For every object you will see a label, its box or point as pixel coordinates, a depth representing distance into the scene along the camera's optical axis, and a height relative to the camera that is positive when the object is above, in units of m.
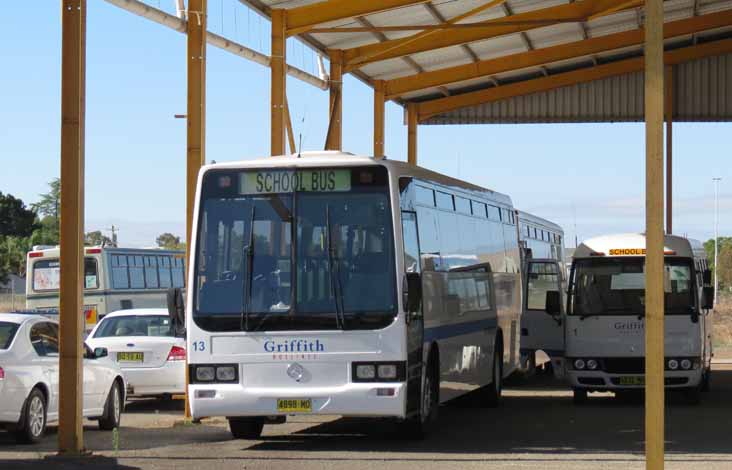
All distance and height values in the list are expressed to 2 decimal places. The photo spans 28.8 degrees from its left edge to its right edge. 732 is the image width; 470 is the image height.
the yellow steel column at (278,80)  24.66 +2.97
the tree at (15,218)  104.81 +2.44
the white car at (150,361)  21.42 -1.66
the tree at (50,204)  113.00 +3.83
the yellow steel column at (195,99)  18.16 +1.95
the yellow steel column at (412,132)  39.25 +3.28
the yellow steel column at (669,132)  40.06 +3.33
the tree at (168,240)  134.85 +1.06
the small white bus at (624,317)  20.34 -0.97
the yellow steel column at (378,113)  34.72 +3.34
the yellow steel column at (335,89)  29.67 +3.37
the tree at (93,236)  107.51 +1.16
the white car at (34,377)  15.10 -1.41
